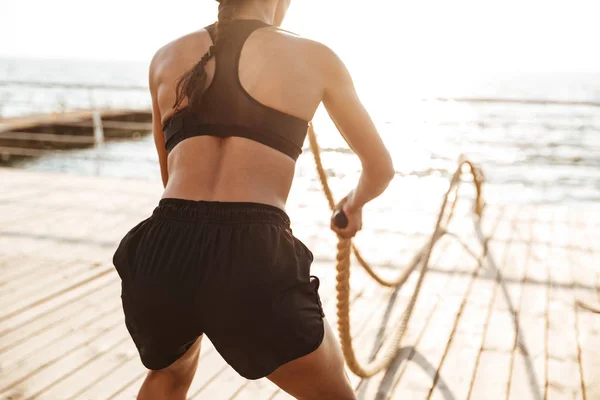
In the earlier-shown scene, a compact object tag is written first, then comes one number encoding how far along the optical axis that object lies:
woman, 1.15
